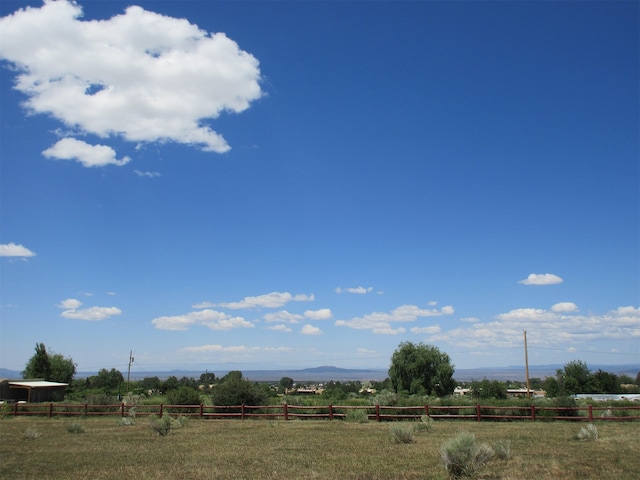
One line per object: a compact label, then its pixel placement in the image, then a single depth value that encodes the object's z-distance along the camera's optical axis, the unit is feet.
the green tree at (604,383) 199.72
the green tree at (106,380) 301.04
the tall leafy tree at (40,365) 236.43
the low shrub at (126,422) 82.33
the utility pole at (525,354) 167.30
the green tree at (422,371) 170.09
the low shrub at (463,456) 38.34
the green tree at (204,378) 515.09
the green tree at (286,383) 519.07
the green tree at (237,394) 107.45
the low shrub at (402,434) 56.95
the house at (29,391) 176.74
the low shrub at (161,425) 68.74
